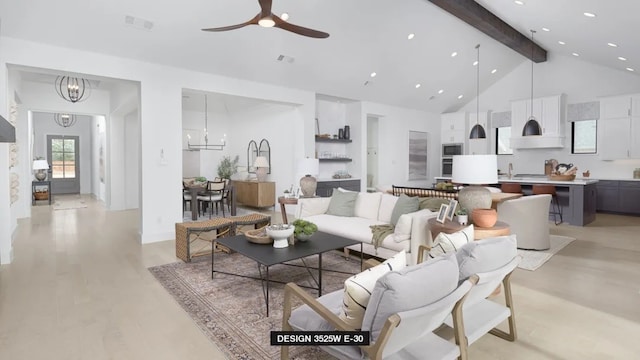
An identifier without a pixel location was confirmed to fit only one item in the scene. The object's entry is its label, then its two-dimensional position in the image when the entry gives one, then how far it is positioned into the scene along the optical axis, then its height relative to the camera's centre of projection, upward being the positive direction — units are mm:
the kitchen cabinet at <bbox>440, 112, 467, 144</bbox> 10383 +1106
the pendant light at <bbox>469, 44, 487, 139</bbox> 8023 +742
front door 12734 +140
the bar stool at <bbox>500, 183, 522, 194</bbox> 7355 -469
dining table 7316 -564
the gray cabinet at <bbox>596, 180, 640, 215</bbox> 7648 -697
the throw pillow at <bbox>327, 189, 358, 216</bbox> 5141 -550
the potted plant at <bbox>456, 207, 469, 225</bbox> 3586 -516
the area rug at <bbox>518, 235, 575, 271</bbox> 4367 -1203
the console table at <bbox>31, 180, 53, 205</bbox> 10263 -546
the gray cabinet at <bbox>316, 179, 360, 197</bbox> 8297 -475
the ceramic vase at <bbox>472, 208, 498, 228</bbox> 3465 -509
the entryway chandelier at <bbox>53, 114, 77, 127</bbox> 12054 +1605
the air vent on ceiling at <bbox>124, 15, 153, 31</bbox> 4555 +1865
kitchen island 6719 -645
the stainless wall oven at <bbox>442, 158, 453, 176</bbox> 10566 -18
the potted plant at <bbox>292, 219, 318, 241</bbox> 3600 -645
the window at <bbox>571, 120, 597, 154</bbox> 8538 +682
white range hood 8688 +576
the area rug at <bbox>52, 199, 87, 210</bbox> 9430 -1038
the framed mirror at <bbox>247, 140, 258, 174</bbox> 9643 +317
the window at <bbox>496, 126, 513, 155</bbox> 9938 +682
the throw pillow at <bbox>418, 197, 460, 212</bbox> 4289 -457
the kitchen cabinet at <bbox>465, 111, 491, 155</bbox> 10211 +859
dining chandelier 9898 +637
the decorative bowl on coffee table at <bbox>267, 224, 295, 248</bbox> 3361 -634
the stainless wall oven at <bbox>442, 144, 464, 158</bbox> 10438 +469
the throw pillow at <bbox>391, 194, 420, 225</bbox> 4336 -501
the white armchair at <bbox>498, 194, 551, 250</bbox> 5055 -810
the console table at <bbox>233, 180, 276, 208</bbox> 8750 -677
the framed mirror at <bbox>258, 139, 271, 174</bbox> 9141 +433
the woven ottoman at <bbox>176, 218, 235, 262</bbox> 4488 -891
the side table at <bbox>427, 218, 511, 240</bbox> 3396 -617
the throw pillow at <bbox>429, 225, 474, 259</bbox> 2553 -560
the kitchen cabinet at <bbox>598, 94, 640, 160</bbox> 7754 +824
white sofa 3828 -723
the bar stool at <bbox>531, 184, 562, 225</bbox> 6945 -531
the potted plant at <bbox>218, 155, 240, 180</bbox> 10143 -21
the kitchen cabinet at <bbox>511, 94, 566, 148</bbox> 8656 +1136
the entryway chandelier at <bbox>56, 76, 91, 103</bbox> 7367 +1776
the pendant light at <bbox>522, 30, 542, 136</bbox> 7309 +747
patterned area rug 2509 -1222
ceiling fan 3119 +1337
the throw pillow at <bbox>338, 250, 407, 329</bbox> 1769 -642
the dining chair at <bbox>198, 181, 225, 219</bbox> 7863 -615
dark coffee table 3115 -783
